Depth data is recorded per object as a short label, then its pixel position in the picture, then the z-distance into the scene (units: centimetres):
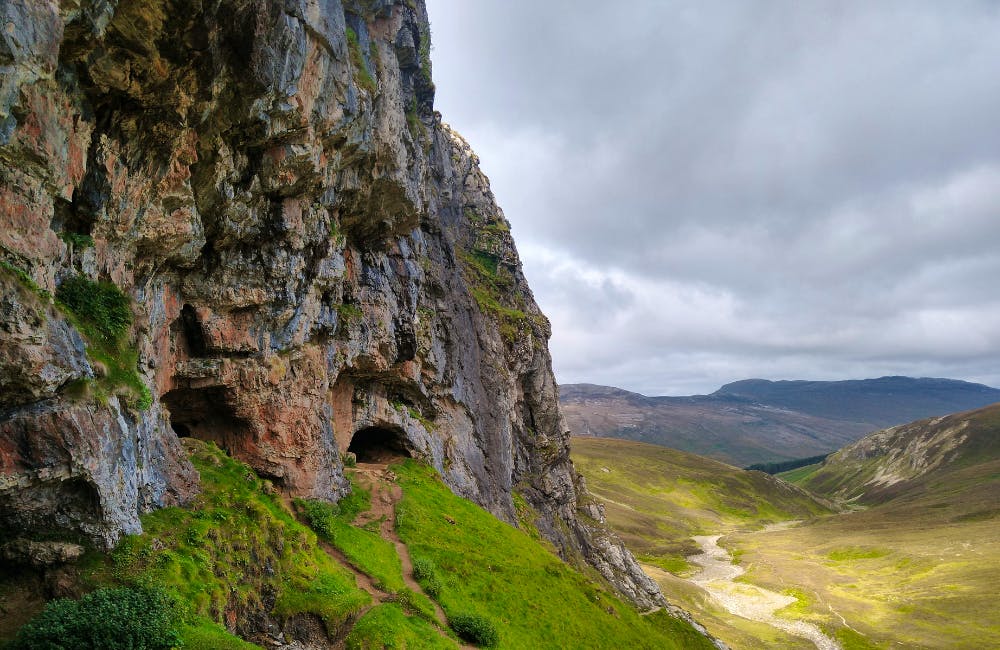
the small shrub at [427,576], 2708
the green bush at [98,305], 1897
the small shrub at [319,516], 2880
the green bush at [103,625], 1262
